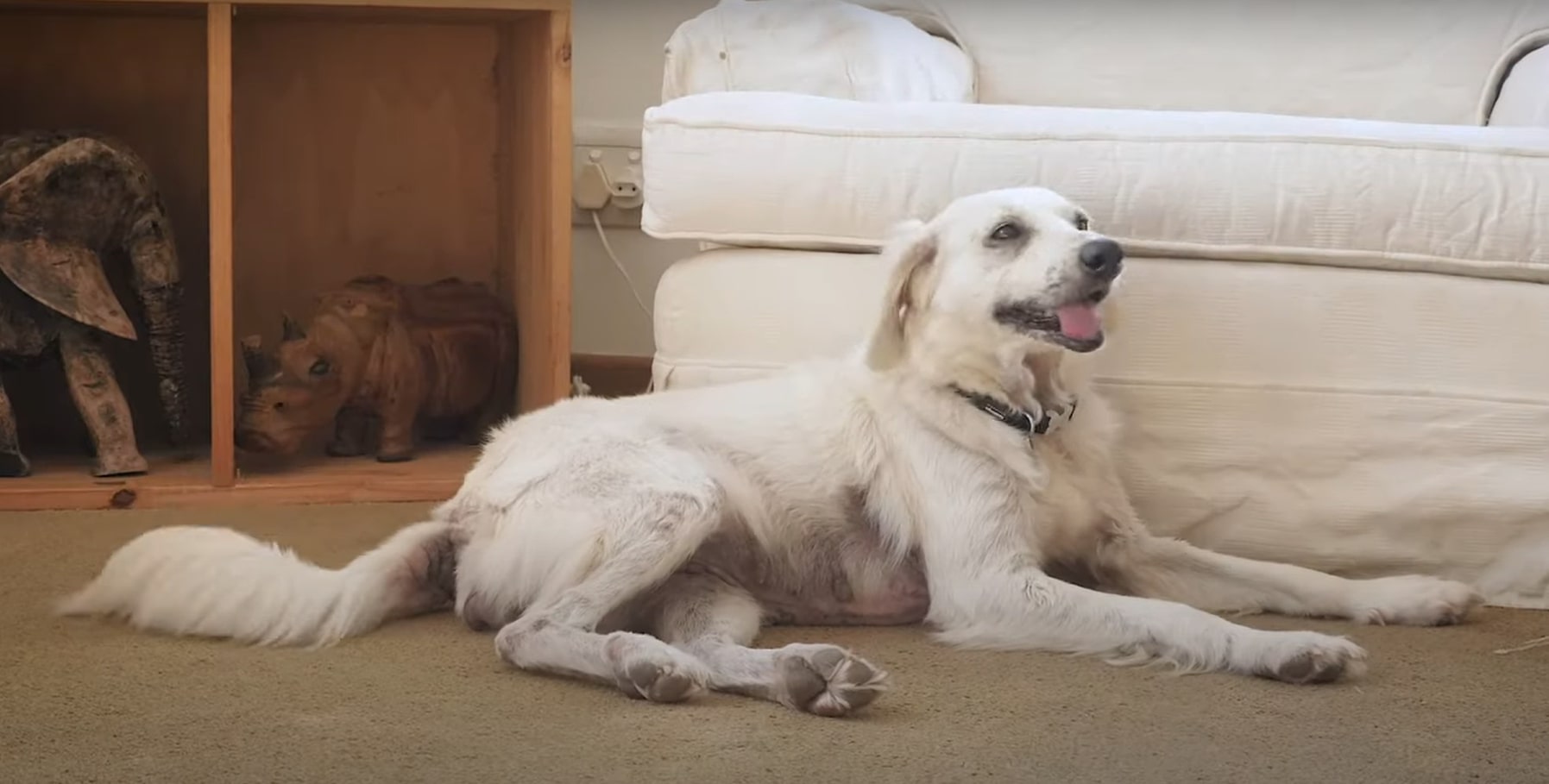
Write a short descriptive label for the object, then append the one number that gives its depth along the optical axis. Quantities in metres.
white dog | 1.57
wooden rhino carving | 2.51
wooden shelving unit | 2.34
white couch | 1.81
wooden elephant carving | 2.32
